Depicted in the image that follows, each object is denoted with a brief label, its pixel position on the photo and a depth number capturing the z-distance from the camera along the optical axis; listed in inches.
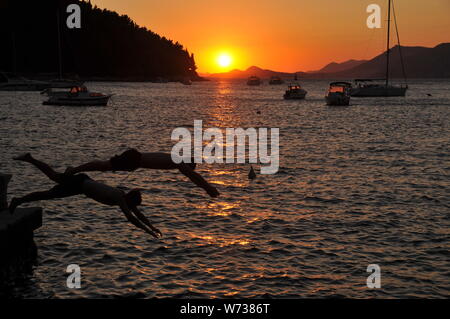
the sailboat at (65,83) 3961.6
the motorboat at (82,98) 3336.6
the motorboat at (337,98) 4160.9
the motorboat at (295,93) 5123.0
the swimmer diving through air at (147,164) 335.9
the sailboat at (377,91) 5147.6
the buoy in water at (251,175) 1109.1
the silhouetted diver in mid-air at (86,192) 360.2
